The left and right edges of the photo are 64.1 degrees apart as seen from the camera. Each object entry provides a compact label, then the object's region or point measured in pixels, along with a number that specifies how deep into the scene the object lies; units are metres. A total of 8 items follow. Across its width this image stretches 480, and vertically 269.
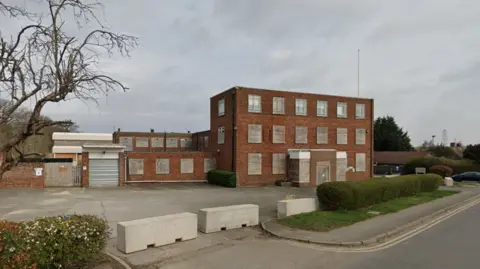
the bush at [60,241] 6.78
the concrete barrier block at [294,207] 15.51
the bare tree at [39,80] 5.52
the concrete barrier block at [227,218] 12.59
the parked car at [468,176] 47.25
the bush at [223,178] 33.34
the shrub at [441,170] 44.56
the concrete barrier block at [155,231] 9.76
